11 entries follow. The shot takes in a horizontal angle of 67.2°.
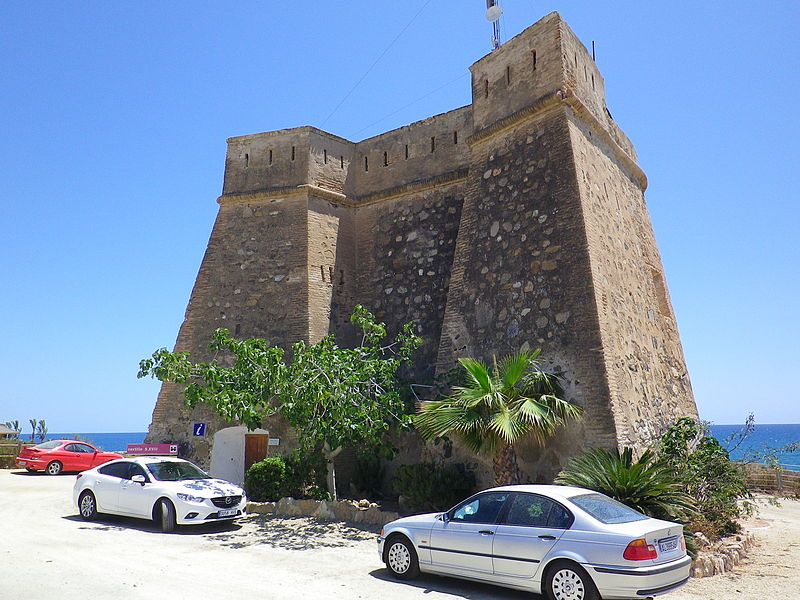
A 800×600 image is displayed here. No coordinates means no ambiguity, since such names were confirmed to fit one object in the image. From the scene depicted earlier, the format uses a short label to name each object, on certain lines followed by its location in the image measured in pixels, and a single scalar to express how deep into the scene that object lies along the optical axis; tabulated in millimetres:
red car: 20078
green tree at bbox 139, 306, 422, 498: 12195
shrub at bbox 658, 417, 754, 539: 9969
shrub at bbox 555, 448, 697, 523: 8672
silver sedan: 6059
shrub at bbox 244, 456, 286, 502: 13398
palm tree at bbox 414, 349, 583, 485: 10180
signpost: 15938
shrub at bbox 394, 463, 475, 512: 11641
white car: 10734
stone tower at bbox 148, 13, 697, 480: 11930
